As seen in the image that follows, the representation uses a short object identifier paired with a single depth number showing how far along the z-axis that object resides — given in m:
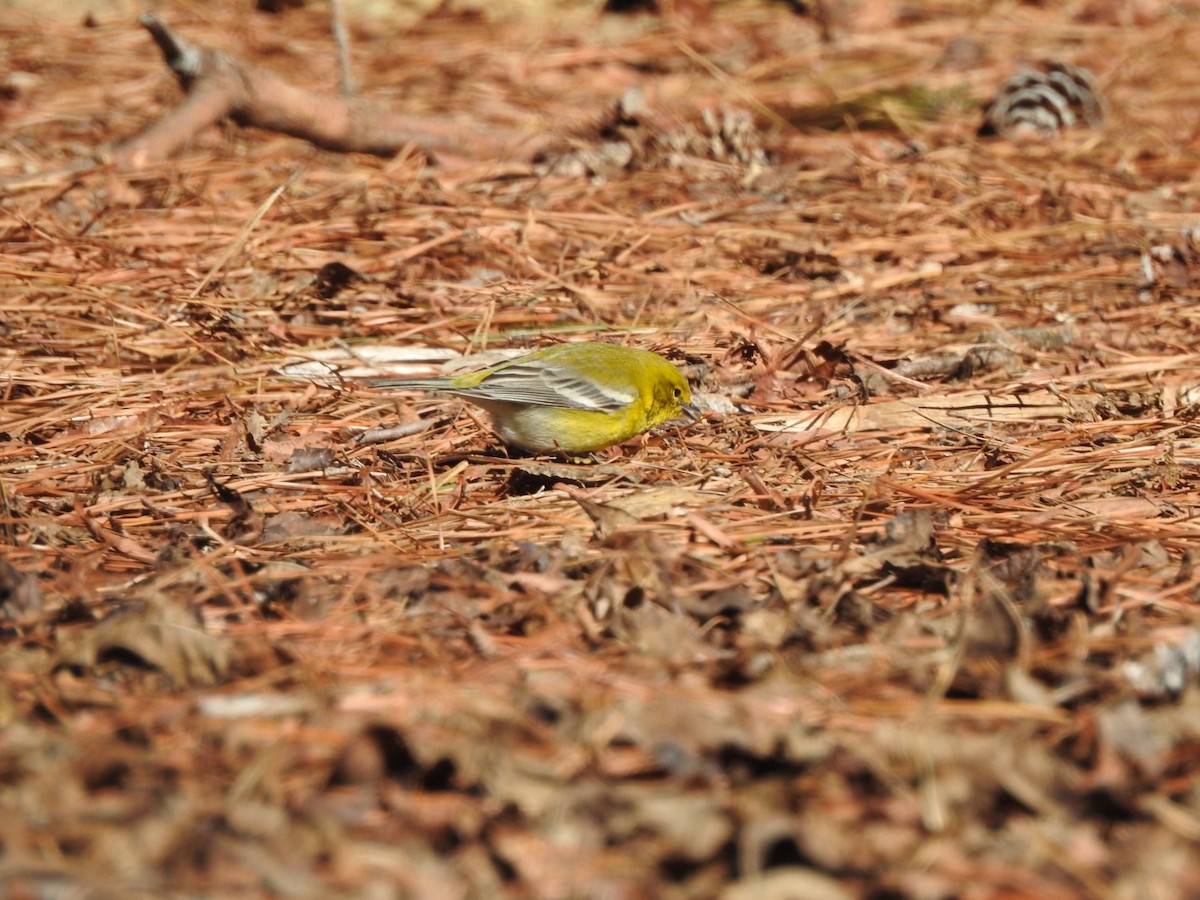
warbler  9.89
